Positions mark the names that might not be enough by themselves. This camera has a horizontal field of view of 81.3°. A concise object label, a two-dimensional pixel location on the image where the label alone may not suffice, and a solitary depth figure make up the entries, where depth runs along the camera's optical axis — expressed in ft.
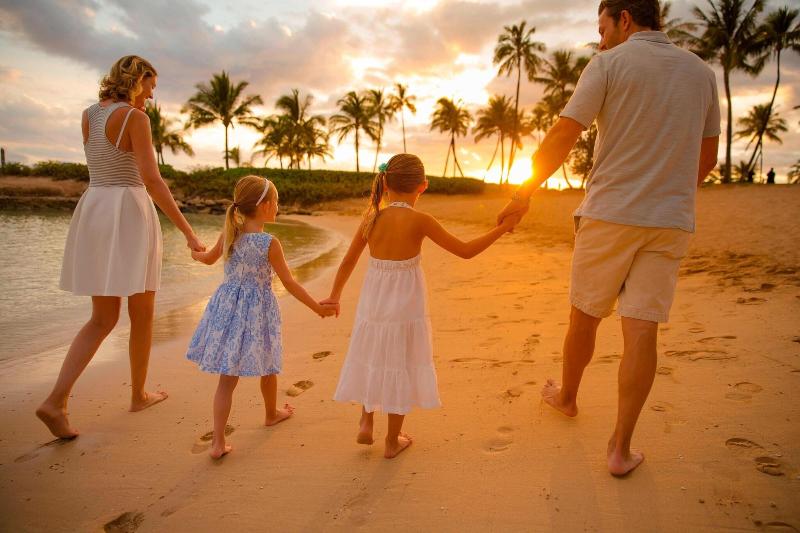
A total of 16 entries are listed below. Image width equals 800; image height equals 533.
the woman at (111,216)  8.61
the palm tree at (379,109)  160.86
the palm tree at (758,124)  152.66
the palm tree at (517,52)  124.26
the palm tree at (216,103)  140.15
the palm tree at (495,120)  159.43
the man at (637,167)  6.59
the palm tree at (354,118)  156.04
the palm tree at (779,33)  91.71
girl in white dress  7.65
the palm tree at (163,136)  141.59
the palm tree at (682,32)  95.55
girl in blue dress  8.12
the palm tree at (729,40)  91.71
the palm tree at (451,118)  167.22
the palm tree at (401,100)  165.27
